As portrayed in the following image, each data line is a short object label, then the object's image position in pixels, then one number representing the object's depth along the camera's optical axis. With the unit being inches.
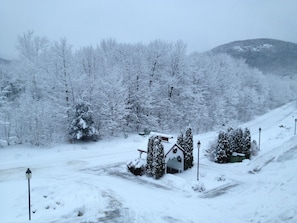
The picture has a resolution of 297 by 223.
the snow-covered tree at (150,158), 860.8
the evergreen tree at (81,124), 1263.5
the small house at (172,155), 902.4
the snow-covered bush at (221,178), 827.4
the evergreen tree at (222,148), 1026.7
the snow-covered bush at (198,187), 750.8
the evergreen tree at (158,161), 835.4
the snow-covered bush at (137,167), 876.0
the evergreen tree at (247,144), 1067.9
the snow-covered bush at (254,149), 1105.4
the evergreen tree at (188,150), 951.6
